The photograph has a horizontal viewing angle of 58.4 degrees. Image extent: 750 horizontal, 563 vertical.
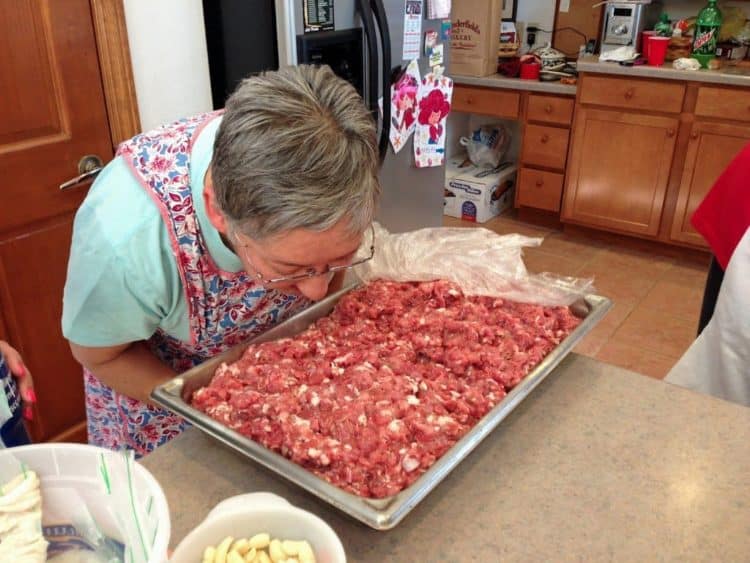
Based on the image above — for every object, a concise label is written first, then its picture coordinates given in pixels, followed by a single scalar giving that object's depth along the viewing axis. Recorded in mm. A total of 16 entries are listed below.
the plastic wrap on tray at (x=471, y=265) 1285
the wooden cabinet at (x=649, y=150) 3096
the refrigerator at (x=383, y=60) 2051
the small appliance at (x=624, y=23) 3320
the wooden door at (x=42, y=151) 1677
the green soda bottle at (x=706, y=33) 3127
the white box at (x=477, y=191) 3939
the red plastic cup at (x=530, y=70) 3633
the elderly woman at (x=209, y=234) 844
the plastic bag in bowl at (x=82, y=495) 645
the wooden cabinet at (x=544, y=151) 3568
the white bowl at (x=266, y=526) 676
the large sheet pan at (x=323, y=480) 774
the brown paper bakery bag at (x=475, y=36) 3674
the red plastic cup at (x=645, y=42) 3269
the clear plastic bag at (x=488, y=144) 4094
